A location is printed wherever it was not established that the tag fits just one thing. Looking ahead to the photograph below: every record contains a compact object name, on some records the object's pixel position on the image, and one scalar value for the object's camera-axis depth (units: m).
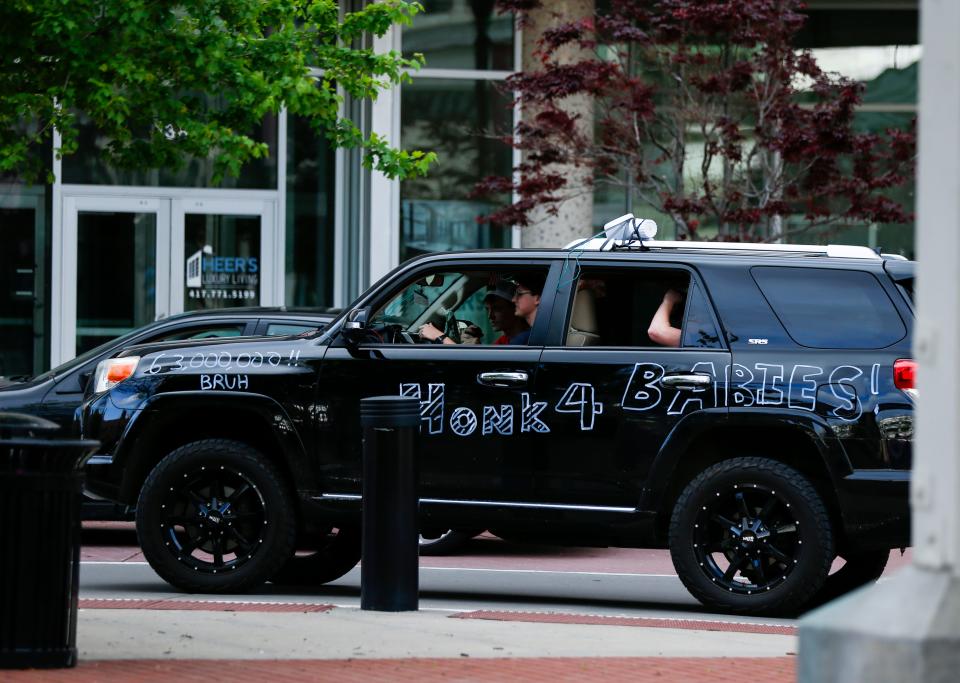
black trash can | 12.43
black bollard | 16.67
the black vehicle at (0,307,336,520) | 23.89
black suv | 17.55
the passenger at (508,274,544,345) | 18.99
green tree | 20.99
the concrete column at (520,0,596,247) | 36.50
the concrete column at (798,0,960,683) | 7.61
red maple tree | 31.63
